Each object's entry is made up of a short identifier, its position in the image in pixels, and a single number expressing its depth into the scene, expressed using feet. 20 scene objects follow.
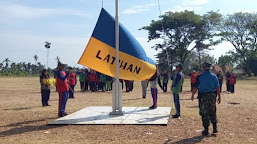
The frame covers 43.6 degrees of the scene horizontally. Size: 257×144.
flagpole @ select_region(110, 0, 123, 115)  33.76
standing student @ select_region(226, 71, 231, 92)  79.69
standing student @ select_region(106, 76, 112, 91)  80.07
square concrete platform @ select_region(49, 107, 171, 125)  30.71
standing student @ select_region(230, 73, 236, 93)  75.36
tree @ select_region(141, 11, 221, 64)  190.90
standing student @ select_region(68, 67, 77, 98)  59.57
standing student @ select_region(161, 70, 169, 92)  80.18
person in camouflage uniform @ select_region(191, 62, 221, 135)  25.95
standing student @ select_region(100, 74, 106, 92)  78.69
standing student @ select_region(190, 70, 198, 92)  67.48
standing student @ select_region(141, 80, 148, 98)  60.00
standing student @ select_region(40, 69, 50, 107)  47.01
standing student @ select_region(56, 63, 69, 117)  34.60
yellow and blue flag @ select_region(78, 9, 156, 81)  33.88
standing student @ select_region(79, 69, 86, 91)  80.29
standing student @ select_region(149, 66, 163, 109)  39.34
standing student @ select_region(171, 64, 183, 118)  33.73
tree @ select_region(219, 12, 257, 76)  205.98
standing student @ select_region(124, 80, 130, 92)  78.43
